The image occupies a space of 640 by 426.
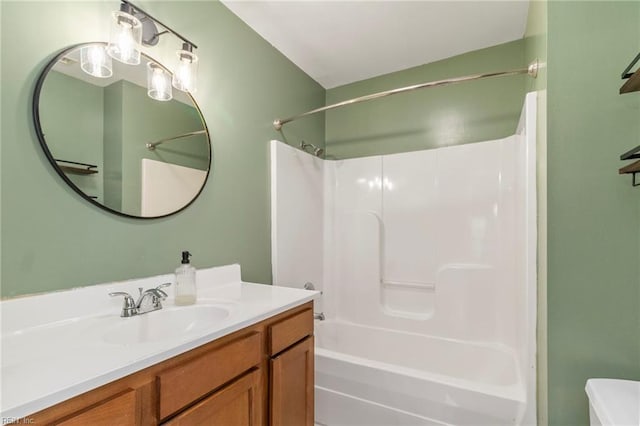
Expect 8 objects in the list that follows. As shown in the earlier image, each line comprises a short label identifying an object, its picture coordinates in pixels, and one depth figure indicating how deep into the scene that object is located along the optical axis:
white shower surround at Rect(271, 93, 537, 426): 1.45
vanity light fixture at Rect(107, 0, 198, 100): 1.10
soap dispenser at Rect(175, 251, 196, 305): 1.21
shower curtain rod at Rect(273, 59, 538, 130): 1.45
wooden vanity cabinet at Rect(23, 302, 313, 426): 0.66
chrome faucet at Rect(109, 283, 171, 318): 1.07
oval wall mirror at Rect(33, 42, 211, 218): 1.00
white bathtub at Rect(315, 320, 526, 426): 1.35
